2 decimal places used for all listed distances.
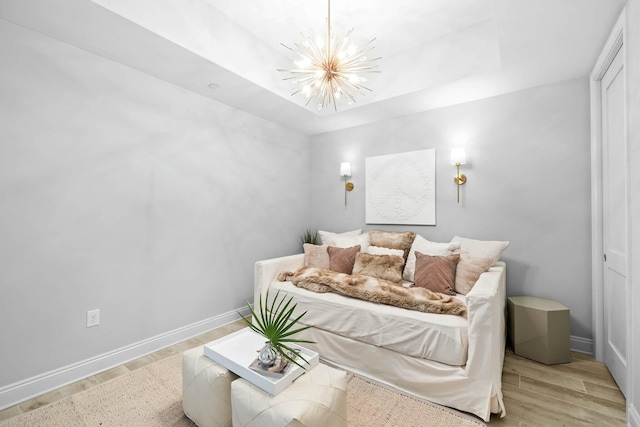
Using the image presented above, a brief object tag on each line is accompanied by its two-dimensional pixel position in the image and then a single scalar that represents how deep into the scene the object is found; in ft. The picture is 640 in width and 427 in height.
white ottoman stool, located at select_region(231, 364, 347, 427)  3.77
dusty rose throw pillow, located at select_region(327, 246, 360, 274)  9.45
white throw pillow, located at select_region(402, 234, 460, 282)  8.55
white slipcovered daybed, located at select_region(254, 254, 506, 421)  5.33
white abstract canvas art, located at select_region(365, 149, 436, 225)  10.44
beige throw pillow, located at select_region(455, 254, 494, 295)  7.43
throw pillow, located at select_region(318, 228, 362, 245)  10.91
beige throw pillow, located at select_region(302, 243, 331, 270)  9.84
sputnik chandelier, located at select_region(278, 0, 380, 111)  6.15
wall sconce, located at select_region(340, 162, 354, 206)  12.19
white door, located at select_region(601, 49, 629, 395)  6.10
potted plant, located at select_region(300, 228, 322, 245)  13.09
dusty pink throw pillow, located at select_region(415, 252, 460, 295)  7.61
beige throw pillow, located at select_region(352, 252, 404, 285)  8.46
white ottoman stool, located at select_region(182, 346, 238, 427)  4.70
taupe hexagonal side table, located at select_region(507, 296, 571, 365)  7.21
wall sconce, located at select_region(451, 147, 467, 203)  9.43
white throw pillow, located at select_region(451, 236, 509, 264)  7.93
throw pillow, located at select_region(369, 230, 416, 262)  9.73
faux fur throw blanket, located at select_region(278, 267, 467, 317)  6.36
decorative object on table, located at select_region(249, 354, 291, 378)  4.33
